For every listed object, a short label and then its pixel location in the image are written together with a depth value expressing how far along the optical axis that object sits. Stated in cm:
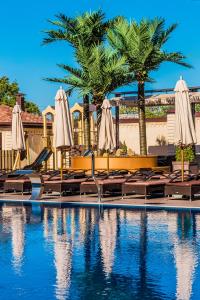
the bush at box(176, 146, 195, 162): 2600
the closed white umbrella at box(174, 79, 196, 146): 1816
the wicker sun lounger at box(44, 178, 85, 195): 1867
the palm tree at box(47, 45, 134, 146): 2938
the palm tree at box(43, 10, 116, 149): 3045
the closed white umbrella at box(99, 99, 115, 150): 2178
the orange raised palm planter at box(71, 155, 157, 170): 2488
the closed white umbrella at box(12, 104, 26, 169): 2358
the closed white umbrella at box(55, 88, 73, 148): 1945
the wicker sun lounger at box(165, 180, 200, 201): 1630
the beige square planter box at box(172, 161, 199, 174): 2418
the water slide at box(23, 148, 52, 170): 1877
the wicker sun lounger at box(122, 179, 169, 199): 1706
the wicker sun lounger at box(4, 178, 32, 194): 1973
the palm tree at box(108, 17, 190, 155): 2848
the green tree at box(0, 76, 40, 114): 6280
